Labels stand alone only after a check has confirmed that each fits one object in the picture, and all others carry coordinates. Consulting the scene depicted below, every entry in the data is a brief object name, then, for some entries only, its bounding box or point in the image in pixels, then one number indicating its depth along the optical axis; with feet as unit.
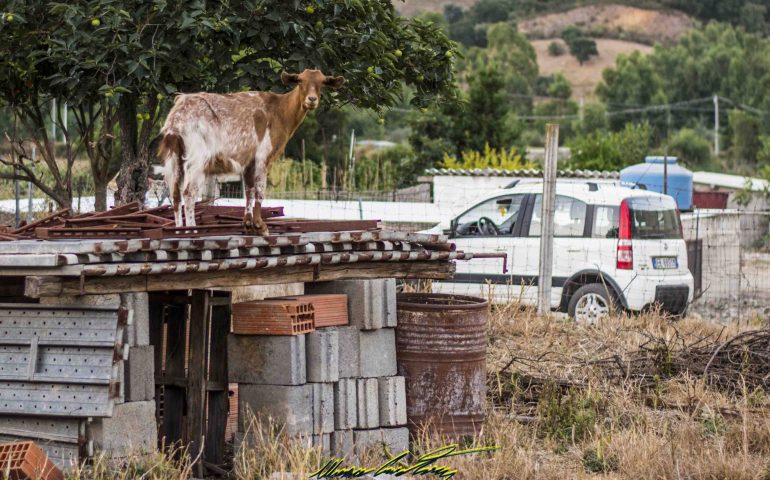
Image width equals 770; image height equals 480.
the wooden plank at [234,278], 44.24
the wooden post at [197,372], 51.49
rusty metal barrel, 56.34
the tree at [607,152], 224.94
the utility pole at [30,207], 95.25
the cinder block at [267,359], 51.13
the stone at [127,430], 45.55
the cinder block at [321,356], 52.06
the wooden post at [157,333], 52.54
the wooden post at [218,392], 53.67
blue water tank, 163.12
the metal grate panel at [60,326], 45.50
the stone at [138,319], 47.43
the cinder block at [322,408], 52.03
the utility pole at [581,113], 413.59
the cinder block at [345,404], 53.11
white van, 95.50
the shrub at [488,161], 175.63
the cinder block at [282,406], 50.90
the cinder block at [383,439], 53.83
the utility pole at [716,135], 414.82
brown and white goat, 50.03
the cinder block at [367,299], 54.54
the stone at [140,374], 47.16
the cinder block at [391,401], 54.70
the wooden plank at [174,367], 53.16
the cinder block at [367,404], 53.88
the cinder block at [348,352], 53.47
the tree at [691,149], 363.50
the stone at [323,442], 51.87
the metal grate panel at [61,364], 45.11
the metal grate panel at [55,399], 44.86
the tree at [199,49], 59.06
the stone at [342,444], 52.80
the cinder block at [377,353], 54.60
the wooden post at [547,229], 89.51
